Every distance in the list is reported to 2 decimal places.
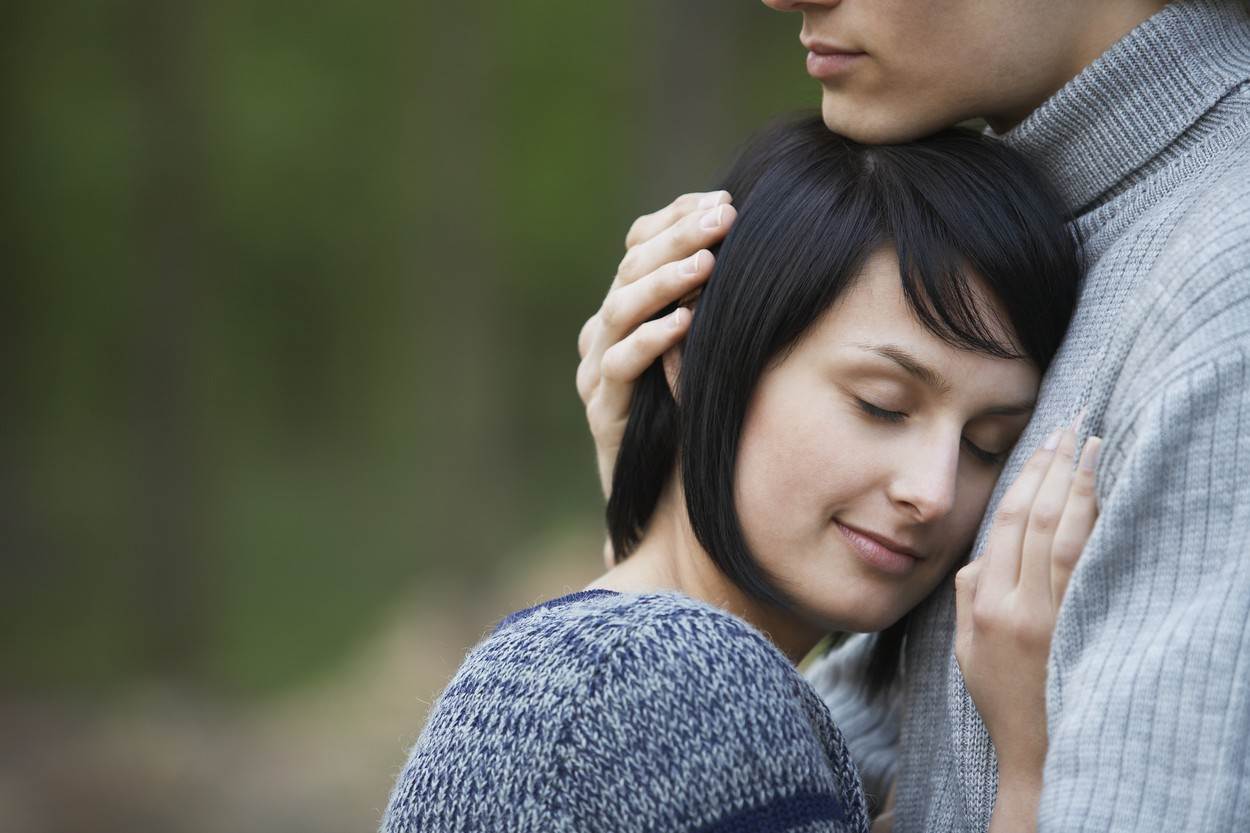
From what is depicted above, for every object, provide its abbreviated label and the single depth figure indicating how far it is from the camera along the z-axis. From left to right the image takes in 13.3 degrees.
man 2.29
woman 2.39
